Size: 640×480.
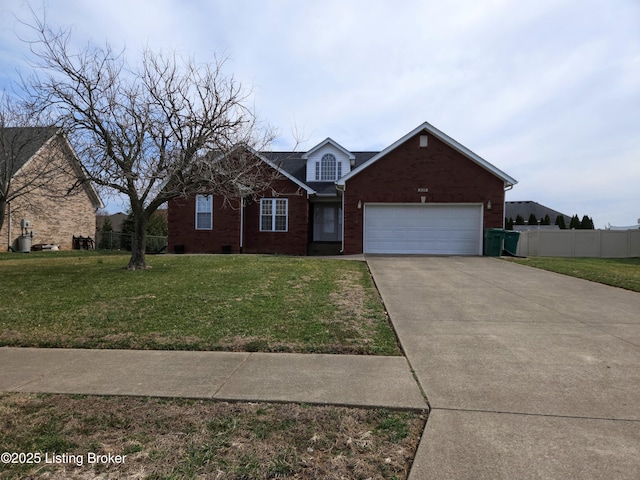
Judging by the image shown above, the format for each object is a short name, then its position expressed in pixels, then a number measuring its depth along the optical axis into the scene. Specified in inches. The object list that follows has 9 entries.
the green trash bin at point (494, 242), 695.1
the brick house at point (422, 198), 730.8
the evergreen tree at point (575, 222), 1454.8
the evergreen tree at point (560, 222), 1494.8
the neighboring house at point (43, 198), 602.5
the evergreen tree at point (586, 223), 1428.4
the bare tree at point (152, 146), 433.1
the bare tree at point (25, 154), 585.9
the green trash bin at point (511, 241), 691.7
